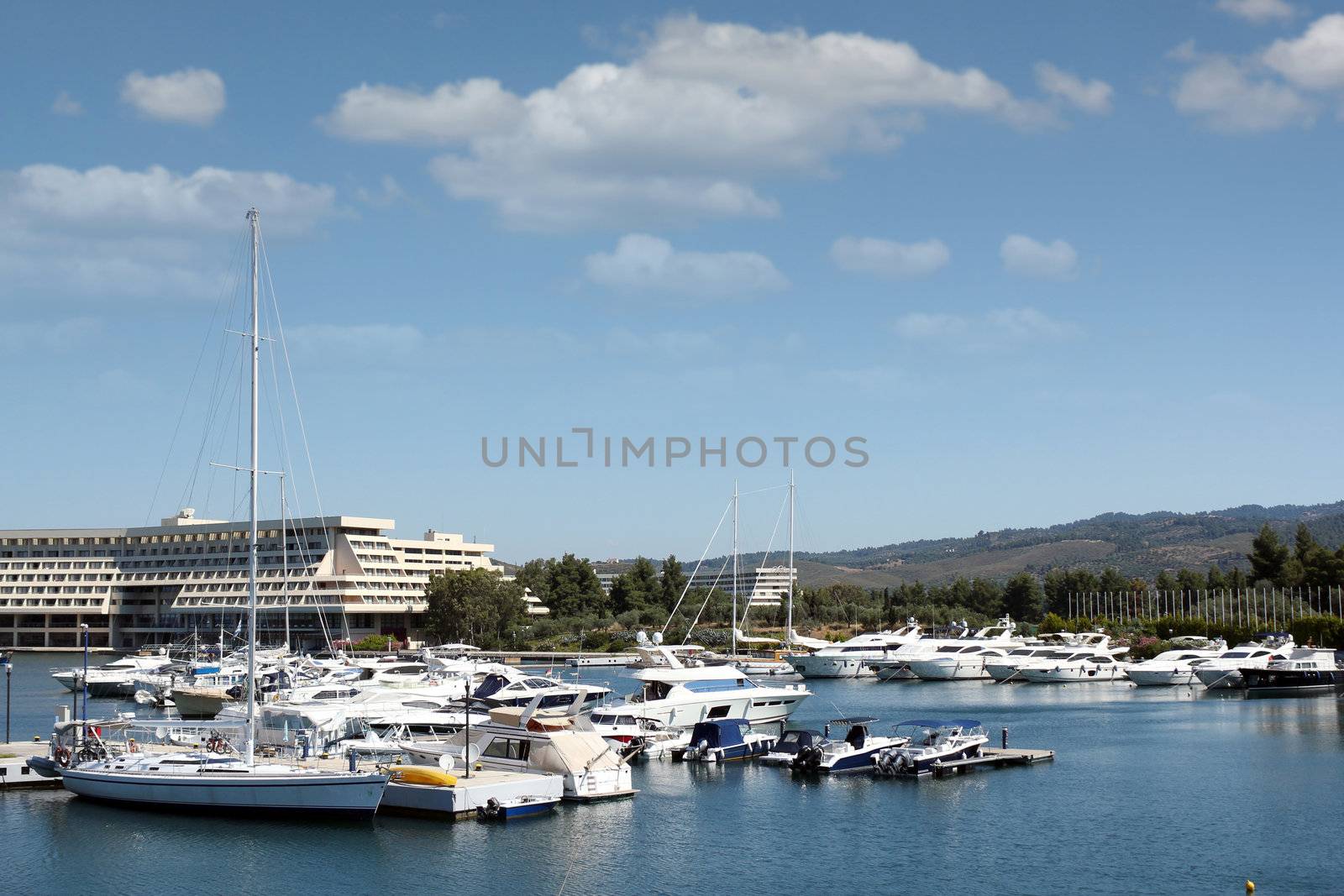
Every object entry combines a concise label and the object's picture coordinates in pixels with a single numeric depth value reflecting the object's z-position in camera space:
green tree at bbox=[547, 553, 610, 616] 174.88
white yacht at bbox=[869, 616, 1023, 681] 109.06
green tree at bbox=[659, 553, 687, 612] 178.24
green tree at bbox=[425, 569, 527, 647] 156.50
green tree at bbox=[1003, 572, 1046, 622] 173.95
